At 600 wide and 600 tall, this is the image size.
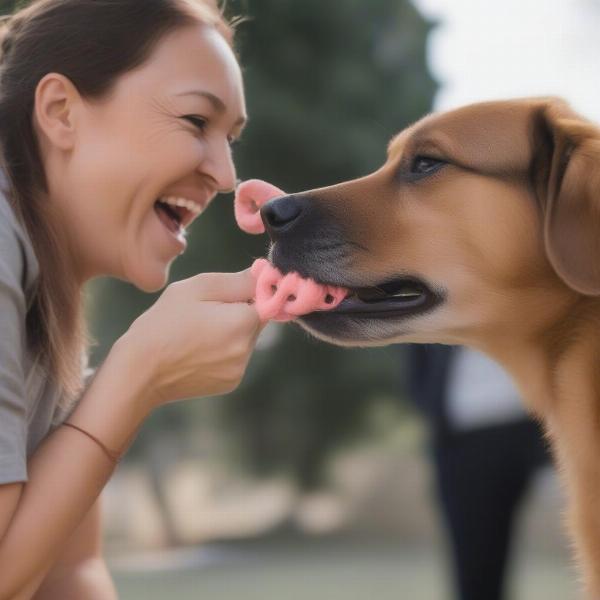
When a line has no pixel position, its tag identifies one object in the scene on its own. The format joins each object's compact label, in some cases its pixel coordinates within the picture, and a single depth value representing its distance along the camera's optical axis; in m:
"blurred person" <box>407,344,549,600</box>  3.91
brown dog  2.31
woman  1.96
